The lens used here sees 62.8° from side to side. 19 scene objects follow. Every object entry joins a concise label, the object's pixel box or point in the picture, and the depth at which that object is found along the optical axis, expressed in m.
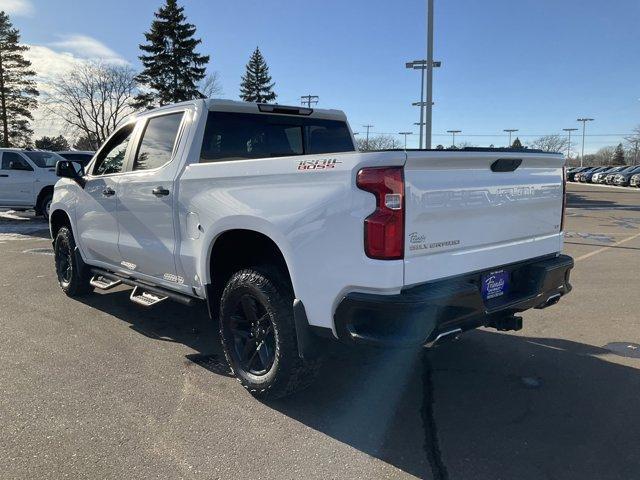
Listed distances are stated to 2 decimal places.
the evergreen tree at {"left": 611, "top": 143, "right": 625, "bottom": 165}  96.14
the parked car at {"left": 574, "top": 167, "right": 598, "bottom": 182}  53.33
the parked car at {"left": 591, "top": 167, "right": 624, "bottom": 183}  45.38
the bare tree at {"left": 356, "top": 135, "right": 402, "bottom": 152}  84.15
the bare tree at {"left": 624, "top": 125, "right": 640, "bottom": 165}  95.19
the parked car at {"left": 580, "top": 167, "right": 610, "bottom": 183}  50.48
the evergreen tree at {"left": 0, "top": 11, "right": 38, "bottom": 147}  44.19
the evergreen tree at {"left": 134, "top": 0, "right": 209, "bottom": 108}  42.28
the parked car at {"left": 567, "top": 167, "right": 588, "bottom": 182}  58.00
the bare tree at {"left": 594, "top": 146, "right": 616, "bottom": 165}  108.65
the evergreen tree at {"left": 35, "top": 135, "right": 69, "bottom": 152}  69.06
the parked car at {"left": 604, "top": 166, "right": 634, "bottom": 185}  42.34
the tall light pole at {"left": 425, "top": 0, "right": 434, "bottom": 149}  14.45
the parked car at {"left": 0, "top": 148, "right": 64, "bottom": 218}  14.52
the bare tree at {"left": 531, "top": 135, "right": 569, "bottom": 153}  109.38
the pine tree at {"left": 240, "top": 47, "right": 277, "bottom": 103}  62.78
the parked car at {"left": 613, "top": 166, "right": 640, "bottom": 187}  40.31
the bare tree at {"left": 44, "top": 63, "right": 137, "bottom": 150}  51.62
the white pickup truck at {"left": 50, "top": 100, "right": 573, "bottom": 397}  2.78
